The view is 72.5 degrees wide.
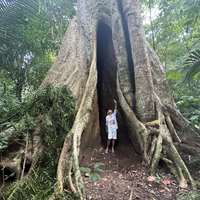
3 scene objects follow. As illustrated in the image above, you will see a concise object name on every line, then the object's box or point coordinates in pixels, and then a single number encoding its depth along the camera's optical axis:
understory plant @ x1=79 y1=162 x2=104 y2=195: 1.44
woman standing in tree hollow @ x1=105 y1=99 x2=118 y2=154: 3.51
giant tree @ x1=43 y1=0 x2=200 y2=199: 2.46
